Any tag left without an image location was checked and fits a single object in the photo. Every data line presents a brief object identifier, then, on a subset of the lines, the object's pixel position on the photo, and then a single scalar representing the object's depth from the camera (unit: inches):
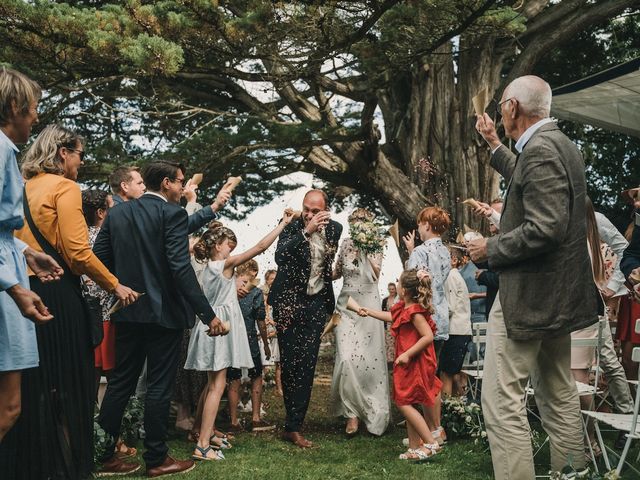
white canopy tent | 294.4
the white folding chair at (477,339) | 257.8
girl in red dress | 235.1
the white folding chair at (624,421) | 146.6
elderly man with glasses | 146.8
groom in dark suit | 263.4
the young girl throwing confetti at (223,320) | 235.6
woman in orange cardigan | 164.9
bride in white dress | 286.4
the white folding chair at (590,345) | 201.3
